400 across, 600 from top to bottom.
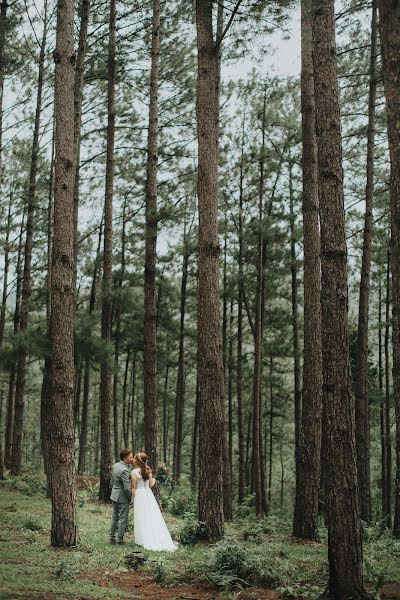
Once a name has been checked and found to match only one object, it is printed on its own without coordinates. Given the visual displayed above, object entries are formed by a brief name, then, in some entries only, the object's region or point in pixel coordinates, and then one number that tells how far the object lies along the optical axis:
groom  9.41
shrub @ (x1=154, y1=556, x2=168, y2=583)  6.56
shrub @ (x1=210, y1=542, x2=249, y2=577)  6.41
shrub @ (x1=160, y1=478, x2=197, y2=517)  15.88
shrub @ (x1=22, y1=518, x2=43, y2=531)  9.62
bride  9.49
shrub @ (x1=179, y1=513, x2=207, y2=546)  8.53
